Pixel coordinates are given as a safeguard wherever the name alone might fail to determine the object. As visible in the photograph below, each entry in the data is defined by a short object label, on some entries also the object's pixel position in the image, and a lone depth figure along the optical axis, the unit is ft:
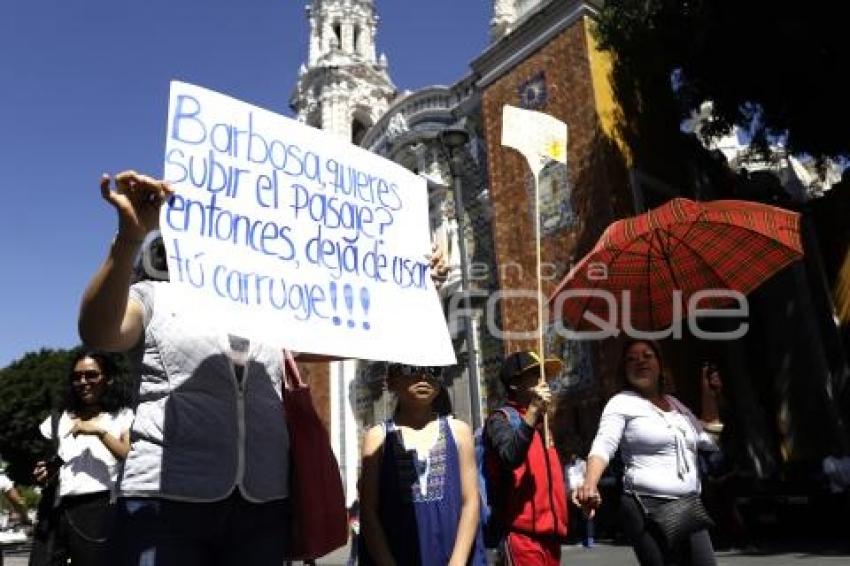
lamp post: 26.78
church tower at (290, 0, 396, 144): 82.33
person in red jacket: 9.64
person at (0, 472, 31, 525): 16.05
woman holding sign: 5.78
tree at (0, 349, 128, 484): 85.20
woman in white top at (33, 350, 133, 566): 10.63
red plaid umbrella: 16.97
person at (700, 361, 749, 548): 13.08
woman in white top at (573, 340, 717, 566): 9.76
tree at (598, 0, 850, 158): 29.71
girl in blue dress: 7.94
